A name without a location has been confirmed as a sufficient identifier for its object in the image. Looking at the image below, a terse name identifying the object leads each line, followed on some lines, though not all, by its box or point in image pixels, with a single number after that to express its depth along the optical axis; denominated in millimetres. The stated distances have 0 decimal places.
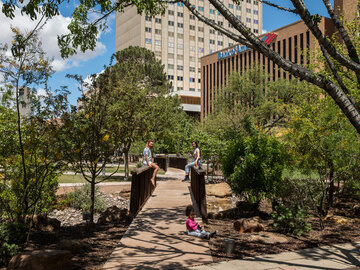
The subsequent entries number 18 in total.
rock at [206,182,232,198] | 13773
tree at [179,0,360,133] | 4504
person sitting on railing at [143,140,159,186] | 11354
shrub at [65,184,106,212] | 12019
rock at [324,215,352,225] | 8164
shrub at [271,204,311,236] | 7022
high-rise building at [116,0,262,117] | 96000
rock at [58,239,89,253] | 5450
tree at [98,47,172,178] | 7684
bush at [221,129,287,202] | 8445
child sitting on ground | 6469
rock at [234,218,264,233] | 7193
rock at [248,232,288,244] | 6496
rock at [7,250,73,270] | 4168
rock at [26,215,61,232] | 7492
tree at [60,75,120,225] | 6906
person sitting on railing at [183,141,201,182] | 14305
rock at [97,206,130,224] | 8414
